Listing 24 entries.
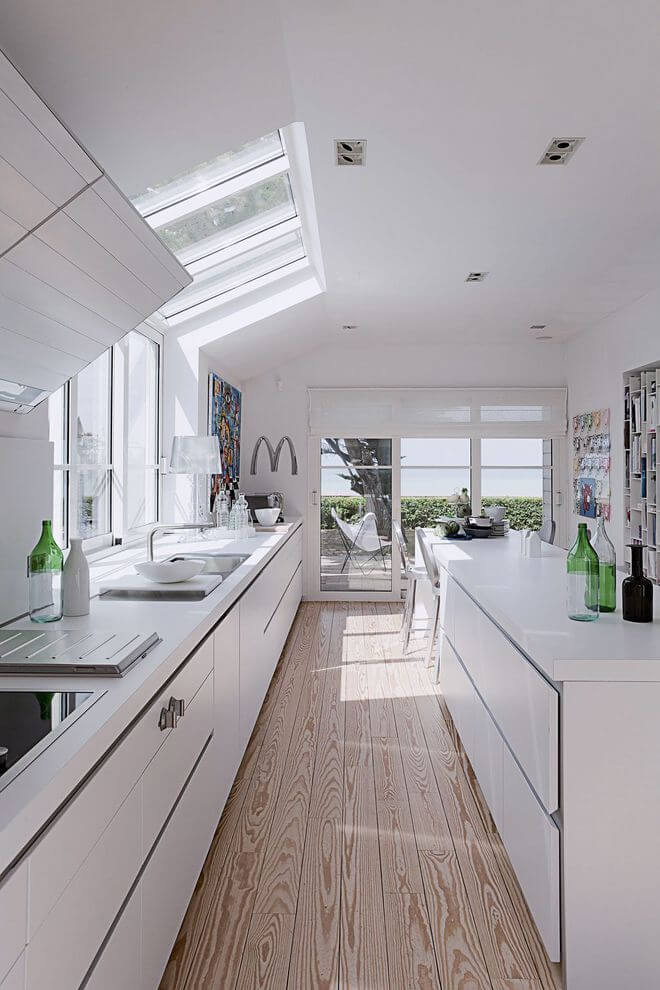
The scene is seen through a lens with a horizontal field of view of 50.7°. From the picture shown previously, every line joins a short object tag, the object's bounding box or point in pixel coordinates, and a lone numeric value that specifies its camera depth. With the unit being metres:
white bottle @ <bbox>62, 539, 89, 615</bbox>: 2.06
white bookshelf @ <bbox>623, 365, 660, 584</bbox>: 4.99
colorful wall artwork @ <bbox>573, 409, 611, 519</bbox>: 5.82
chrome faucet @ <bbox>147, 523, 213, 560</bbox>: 2.77
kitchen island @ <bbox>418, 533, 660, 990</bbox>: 1.63
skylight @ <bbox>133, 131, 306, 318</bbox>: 3.34
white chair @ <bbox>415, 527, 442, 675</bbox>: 4.15
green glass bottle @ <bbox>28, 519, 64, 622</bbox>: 2.06
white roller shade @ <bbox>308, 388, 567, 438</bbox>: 6.80
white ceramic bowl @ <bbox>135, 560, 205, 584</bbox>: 2.57
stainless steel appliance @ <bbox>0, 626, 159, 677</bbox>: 1.52
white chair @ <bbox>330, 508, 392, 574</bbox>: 6.93
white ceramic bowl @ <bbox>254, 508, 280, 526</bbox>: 5.51
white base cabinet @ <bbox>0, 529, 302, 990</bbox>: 0.95
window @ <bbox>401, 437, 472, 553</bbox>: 6.89
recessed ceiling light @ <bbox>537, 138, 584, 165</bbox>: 2.78
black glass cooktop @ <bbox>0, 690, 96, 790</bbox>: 1.10
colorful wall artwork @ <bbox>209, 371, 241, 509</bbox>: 5.51
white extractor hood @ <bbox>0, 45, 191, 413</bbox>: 1.35
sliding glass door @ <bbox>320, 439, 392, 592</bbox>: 6.90
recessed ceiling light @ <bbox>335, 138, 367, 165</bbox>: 2.80
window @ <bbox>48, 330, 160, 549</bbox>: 3.17
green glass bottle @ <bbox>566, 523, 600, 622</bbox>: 2.05
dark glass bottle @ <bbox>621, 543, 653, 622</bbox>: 1.96
